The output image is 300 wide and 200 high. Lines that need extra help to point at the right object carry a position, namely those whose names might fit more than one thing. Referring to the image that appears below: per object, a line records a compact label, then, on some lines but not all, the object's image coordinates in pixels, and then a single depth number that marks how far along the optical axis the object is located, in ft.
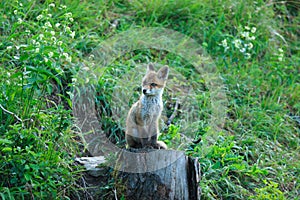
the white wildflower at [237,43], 53.98
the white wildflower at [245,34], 54.60
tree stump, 32.86
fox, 36.42
